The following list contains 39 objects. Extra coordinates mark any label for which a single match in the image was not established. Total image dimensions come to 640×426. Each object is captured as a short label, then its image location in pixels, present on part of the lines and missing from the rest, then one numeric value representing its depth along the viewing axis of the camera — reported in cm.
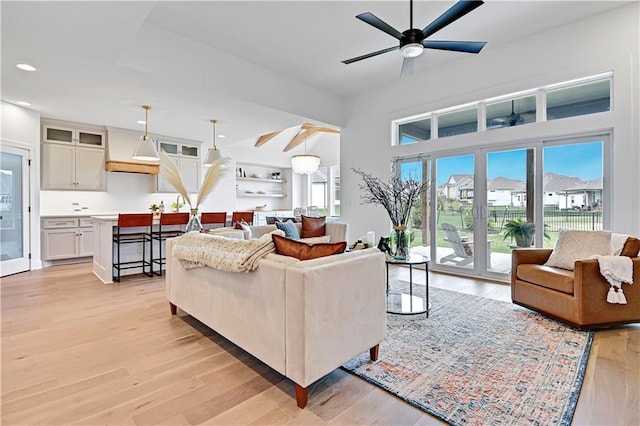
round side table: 305
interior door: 477
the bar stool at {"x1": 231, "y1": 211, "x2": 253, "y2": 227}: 589
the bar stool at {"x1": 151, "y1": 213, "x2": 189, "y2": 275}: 485
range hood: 616
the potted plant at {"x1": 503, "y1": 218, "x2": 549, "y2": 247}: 425
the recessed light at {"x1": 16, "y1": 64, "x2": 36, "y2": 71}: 352
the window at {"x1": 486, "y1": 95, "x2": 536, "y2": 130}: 422
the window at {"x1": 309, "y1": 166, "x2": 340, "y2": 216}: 960
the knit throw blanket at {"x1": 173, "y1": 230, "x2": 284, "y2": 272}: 199
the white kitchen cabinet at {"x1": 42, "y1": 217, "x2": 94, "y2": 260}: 542
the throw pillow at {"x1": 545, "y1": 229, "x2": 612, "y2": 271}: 303
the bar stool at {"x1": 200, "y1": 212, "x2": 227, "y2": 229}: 536
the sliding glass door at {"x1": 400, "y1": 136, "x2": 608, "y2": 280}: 387
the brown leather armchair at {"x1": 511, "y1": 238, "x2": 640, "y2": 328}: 266
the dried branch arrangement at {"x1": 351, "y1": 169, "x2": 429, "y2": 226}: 331
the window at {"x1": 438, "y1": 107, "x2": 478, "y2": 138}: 476
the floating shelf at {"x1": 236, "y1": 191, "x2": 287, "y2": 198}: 925
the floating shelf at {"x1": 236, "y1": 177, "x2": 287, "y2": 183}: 935
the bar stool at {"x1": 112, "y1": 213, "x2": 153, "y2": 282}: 450
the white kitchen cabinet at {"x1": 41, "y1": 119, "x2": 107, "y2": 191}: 560
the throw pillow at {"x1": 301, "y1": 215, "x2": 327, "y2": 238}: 514
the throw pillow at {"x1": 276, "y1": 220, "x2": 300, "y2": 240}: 491
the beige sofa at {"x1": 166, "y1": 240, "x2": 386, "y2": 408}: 169
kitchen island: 446
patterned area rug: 171
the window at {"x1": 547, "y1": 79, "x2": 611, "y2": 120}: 371
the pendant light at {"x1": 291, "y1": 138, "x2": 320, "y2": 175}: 664
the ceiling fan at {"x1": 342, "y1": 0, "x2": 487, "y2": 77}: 246
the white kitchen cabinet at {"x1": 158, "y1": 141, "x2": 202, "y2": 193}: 697
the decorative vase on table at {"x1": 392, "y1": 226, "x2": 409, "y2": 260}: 325
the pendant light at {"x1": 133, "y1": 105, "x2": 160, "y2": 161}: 462
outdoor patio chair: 484
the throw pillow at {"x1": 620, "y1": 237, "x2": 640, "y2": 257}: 273
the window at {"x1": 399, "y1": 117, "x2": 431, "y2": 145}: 528
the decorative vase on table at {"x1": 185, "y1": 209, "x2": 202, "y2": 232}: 343
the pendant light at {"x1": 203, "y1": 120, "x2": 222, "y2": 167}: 530
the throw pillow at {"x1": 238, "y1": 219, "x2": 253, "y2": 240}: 378
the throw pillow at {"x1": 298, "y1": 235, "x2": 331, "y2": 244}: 497
